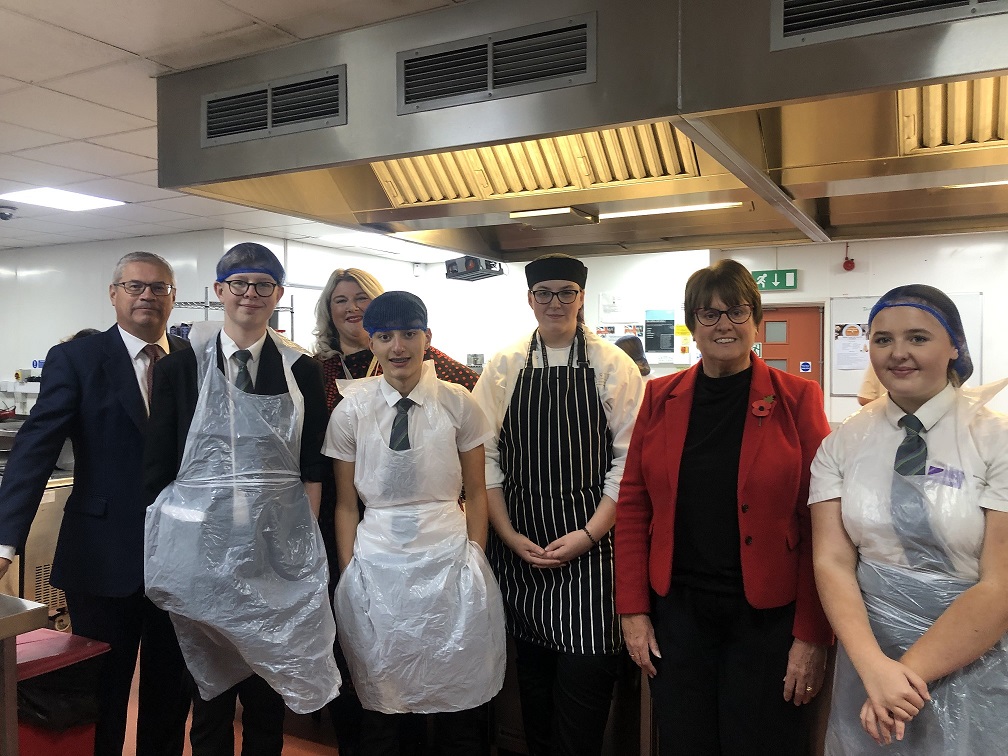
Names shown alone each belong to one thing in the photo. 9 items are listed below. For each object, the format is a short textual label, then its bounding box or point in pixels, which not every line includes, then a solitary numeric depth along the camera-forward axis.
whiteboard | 5.90
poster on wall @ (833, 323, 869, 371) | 5.92
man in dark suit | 2.01
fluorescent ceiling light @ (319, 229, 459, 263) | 6.81
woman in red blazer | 1.60
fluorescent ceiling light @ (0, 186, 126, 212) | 5.11
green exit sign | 6.06
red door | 6.09
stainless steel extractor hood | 1.57
